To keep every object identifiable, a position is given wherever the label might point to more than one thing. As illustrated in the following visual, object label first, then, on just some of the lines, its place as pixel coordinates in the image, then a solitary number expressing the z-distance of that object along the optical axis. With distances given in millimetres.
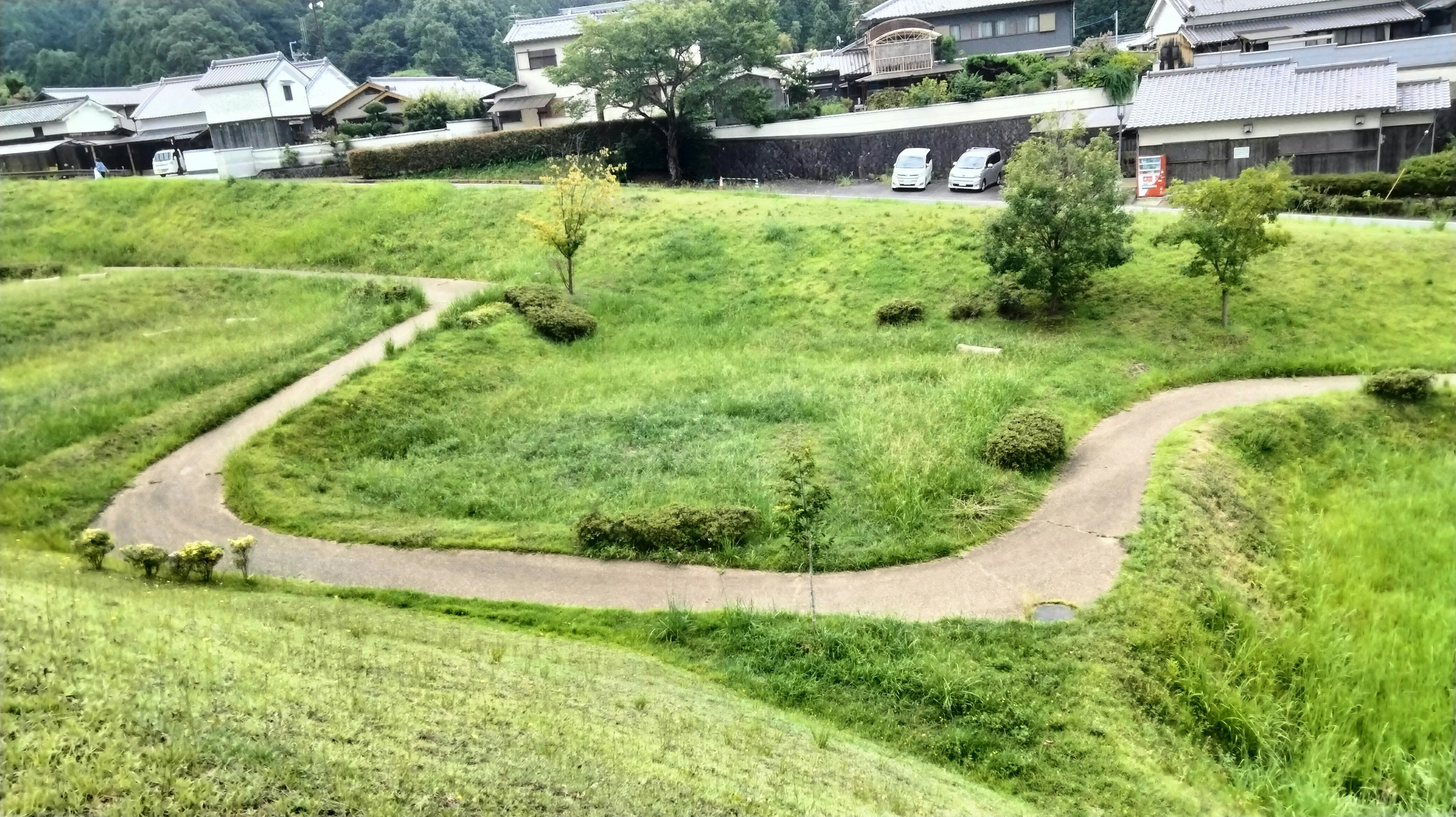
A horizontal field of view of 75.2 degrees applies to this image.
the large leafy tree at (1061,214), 19469
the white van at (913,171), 30719
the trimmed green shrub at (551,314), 21109
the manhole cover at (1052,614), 10422
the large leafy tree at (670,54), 32875
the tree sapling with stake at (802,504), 10750
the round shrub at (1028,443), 13992
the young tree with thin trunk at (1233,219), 17922
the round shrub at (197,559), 11117
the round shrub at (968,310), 21094
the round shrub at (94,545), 11406
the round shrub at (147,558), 11242
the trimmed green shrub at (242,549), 11273
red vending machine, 27938
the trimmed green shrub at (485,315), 20420
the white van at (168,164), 39438
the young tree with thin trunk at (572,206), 22578
